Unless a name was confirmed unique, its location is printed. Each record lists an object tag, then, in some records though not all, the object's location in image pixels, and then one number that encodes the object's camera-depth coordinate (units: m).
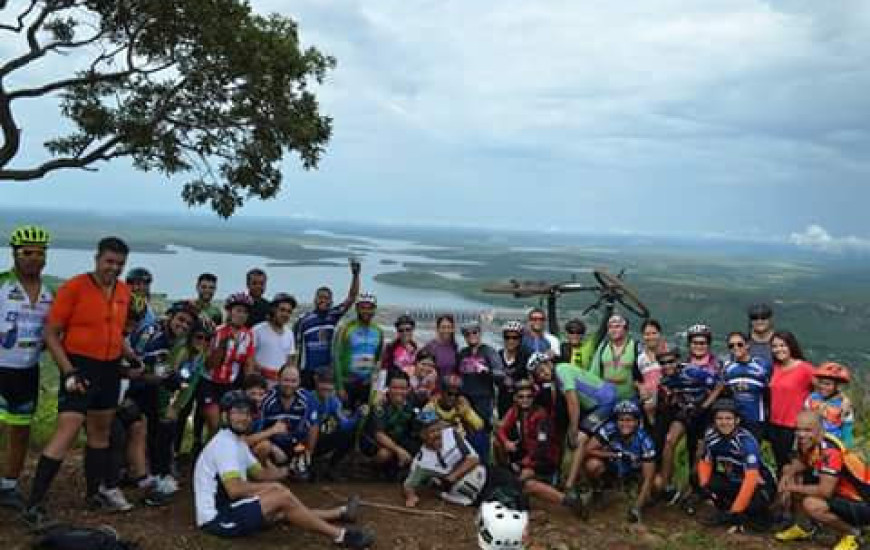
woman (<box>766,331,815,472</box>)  6.36
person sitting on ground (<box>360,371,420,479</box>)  7.01
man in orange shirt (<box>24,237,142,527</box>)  5.12
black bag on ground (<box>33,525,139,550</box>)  4.82
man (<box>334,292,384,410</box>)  7.30
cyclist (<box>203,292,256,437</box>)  6.32
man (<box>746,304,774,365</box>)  6.74
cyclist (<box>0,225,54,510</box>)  5.23
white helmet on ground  3.64
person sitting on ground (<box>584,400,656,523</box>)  6.46
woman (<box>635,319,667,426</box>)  6.83
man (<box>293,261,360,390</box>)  7.40
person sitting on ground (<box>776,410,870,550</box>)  5.79
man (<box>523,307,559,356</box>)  7.64
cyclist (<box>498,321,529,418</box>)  7.39
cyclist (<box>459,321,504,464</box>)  7.25
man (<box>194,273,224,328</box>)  6.86
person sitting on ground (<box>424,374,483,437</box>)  6.89
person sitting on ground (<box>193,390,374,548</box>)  5.29
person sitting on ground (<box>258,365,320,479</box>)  6.38
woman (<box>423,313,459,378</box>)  7.35
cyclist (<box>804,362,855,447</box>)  6.09
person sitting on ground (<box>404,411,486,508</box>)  6.60
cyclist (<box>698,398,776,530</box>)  6.21
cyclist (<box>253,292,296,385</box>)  6.89
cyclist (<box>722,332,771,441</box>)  6.46
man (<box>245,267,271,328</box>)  7.38
